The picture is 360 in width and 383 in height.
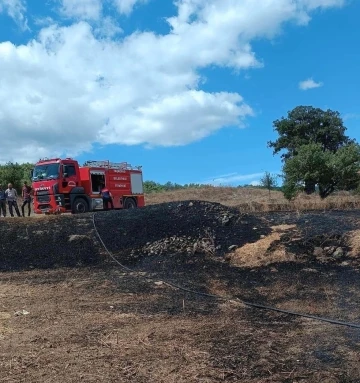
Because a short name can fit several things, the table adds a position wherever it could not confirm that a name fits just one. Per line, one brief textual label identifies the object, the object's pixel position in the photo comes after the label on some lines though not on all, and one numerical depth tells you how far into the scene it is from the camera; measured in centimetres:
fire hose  542
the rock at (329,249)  890
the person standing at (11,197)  1812
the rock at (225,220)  1125
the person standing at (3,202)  1914
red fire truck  1794
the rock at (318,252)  888
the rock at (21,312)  622
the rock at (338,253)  870
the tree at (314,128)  3781
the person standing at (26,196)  1869
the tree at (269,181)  3568
